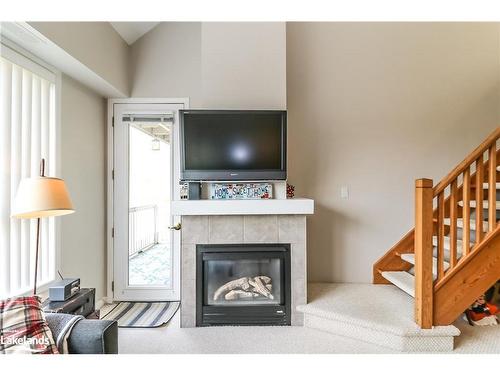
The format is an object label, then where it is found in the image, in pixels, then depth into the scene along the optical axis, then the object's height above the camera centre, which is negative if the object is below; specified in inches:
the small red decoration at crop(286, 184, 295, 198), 115.8 -0.7
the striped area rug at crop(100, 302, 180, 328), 108.1 -50.6
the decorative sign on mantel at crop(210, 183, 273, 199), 109.7 -0.6
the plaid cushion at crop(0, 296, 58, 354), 53.4 -26.8
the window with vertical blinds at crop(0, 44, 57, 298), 79.4 +11.8
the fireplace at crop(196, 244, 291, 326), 100.3 -33.9
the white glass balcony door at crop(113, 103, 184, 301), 130.7 -5.3
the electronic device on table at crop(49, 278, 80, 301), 74.4 -26.5
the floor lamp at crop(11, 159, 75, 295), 65.3 -1.9
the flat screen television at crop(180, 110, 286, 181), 104.3 +15.8
